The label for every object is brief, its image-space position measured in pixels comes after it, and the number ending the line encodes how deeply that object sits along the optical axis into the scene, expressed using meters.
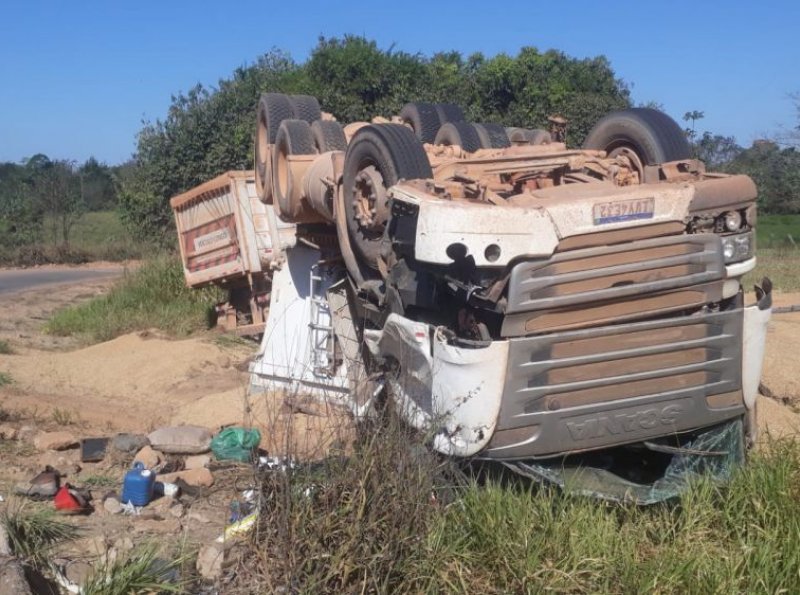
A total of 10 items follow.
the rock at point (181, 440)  6.70
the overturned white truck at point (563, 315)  4.57
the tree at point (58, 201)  28.67
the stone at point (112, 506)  5.41
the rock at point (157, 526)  5.09
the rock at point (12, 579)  3.82
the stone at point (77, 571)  4.30
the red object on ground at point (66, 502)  5.23
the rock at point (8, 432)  7.14
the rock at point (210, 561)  4.33
